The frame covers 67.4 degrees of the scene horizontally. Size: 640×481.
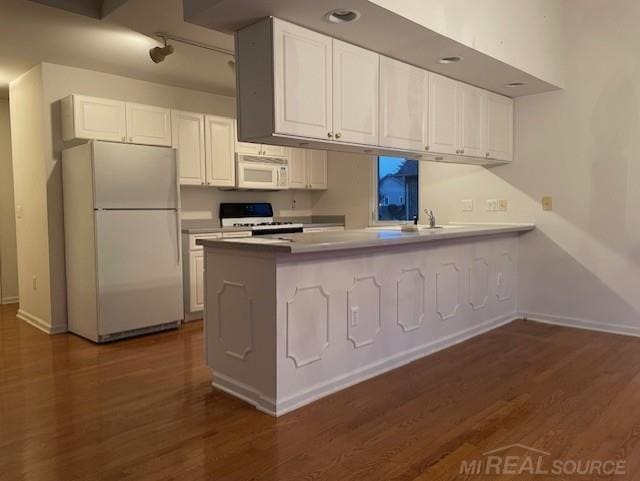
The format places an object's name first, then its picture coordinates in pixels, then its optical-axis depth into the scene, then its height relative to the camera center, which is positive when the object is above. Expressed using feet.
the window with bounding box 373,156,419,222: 17.49 +0.84
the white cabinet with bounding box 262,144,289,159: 18.01 +2.34
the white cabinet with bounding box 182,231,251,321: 15.30 -1.95
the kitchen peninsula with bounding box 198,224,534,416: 8.41 -1.91
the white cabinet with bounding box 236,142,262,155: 17.21 +2.32
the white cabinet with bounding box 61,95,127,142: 13.61 +2.76
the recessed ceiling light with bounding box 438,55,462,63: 11.00 +3.54
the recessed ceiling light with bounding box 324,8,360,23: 8.47 +3.54
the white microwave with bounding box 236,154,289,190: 17.22 +1.49
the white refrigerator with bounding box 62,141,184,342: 13.05 -0.74
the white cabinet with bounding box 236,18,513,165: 8.84 +2.41
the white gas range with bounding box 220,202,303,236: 17.47 -0.22
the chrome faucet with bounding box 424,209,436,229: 13.88 -0.31
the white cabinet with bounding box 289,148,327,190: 19.19 +1.77
